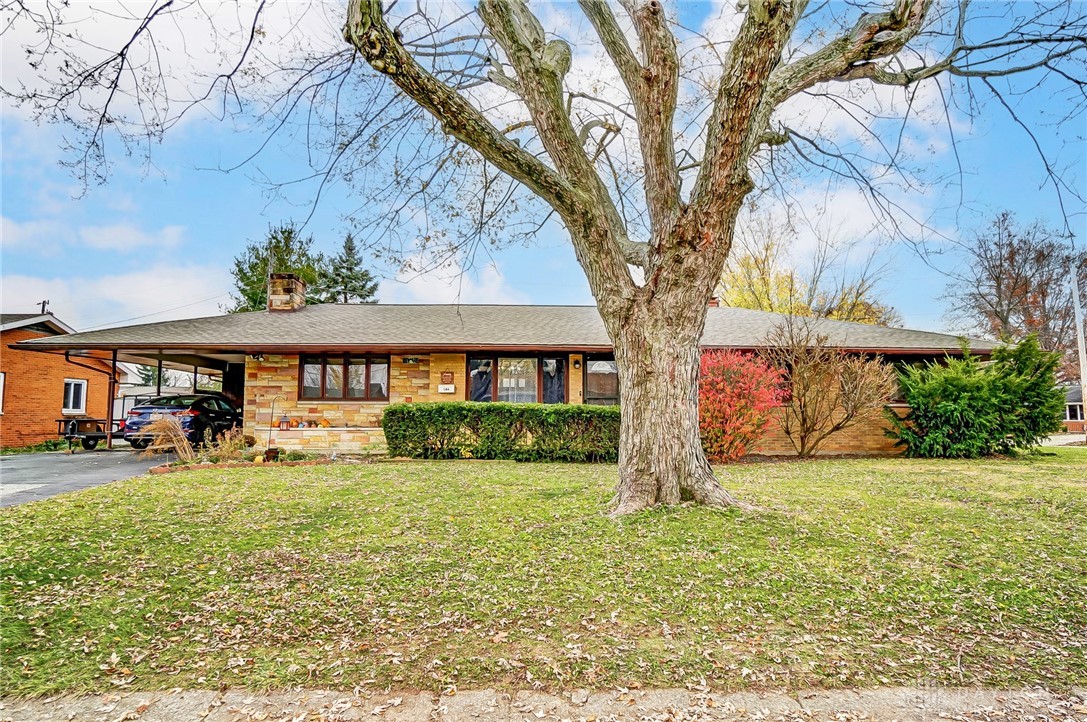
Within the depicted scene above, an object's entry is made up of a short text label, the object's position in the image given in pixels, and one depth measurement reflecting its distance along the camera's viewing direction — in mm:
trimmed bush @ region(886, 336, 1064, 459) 11188
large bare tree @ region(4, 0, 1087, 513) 4547
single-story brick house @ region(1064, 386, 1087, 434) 31906
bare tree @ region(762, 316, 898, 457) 11430
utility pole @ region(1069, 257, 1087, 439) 16516
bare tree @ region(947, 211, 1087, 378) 24781
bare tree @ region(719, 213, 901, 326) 22078
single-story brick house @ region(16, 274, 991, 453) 12461
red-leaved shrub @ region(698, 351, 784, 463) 10414
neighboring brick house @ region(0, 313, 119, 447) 15383
